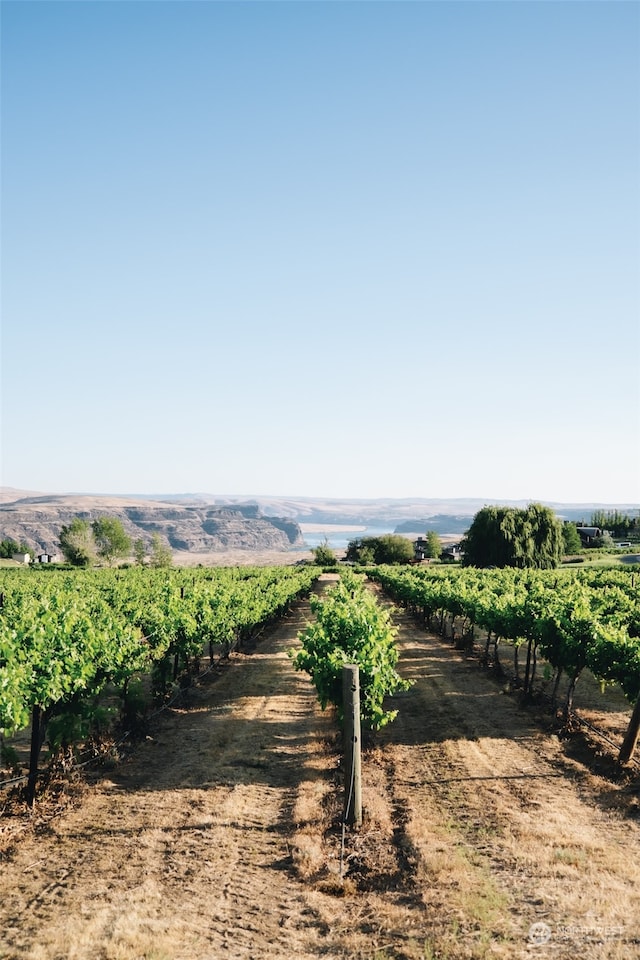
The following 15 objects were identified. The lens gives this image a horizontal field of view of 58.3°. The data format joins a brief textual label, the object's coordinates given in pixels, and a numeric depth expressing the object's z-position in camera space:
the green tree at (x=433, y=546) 113.81
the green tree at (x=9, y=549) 100.76
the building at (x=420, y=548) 113.94
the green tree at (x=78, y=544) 88.19
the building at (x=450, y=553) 103.54
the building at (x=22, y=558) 92.35
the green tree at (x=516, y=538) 62.41
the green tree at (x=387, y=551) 102.44
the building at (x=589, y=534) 101.20
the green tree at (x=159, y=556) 94.18
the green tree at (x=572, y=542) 83.69
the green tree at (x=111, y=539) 97.88
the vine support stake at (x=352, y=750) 8.31
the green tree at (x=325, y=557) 100.81
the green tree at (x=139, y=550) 99.78
